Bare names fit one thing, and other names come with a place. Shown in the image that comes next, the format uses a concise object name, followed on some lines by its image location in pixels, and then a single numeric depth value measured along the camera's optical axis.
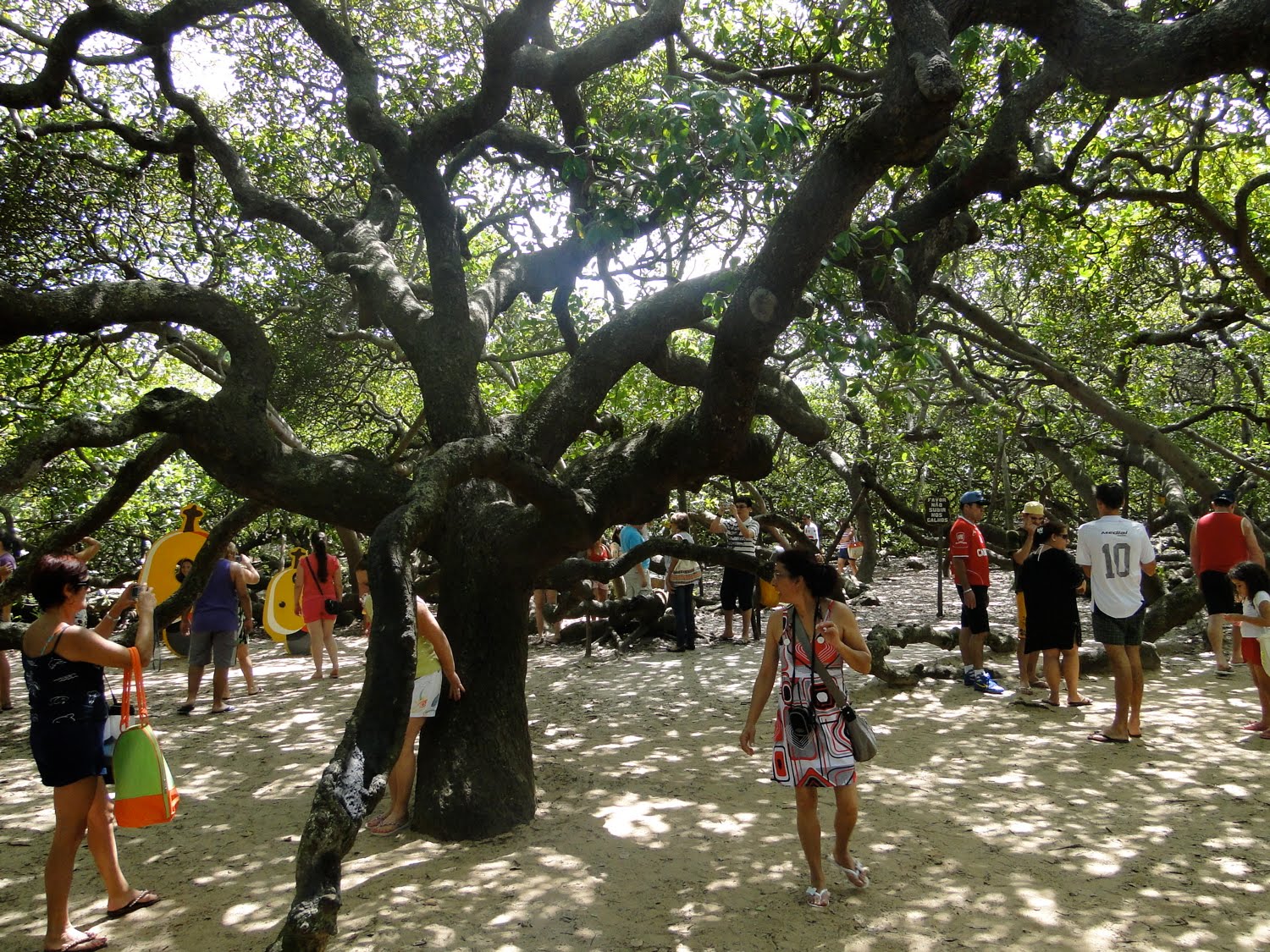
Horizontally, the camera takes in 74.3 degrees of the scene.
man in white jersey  5.74
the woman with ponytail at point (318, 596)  9.02
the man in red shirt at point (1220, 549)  7.18
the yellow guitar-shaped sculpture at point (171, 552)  6.66
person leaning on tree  4.42
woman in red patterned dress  3.61
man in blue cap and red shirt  7.30
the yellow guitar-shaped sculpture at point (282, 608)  10.55
